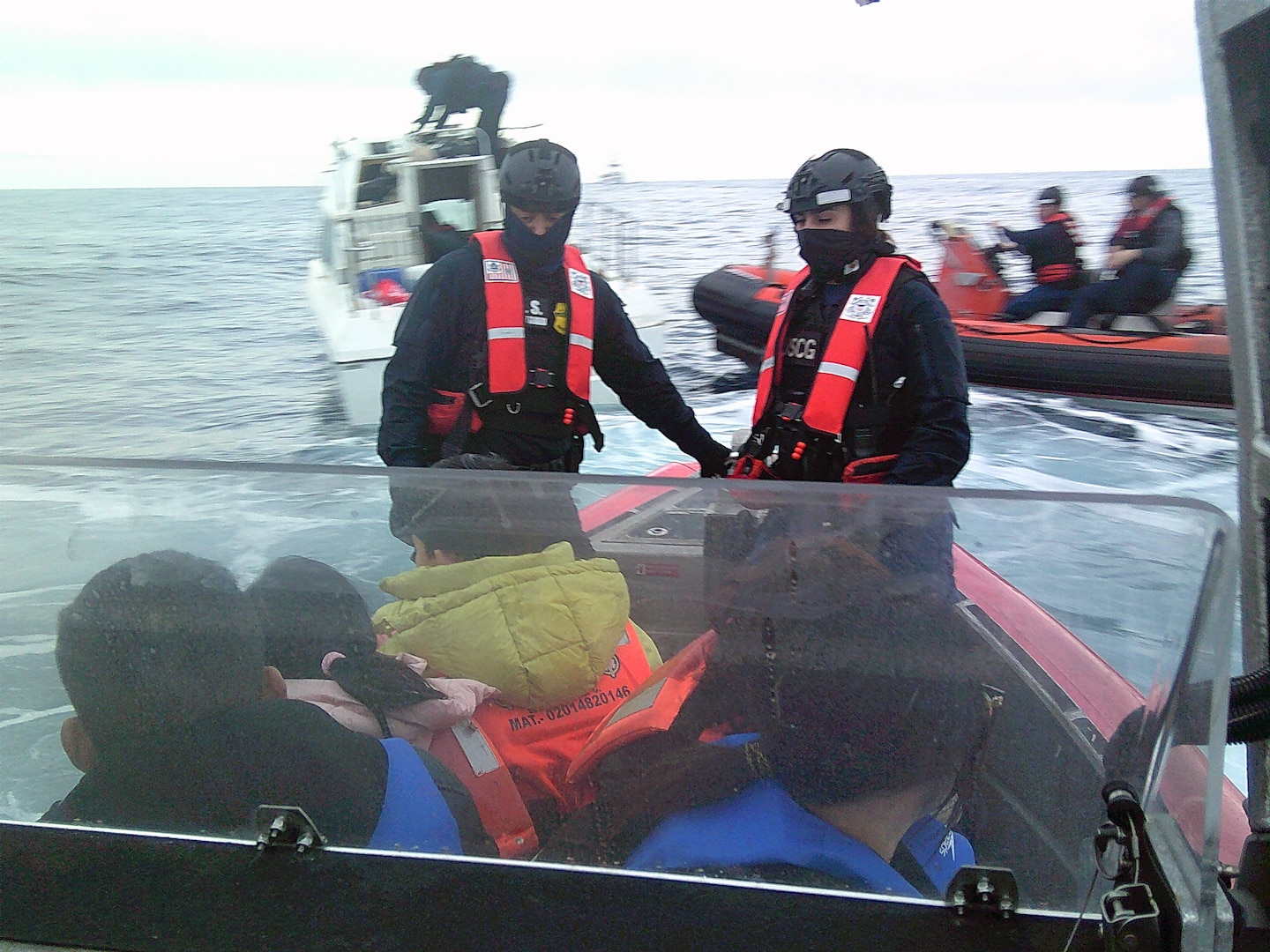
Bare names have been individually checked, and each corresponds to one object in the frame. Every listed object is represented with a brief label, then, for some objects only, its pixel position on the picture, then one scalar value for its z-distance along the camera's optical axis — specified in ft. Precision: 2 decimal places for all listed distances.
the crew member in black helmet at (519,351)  6.48
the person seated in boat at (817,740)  2.45
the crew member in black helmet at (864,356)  5.71
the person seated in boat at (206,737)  2.68
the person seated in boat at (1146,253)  19.58
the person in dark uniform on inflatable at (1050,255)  21.38
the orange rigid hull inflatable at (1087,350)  19.49
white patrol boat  19.84
